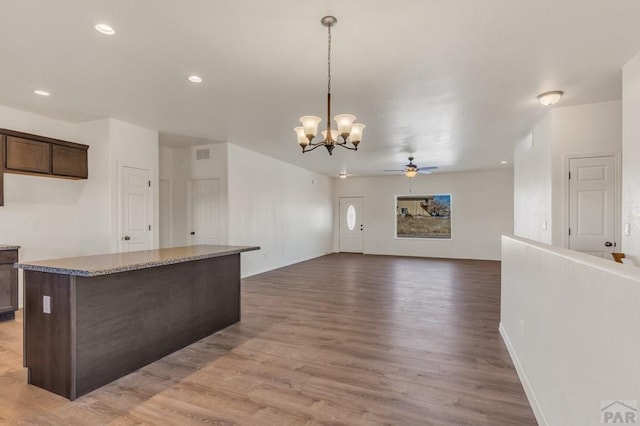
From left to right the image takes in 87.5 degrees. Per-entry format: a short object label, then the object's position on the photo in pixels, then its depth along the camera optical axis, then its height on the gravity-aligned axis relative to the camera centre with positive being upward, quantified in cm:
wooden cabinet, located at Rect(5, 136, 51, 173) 414 +73
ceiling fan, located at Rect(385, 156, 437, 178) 731 +92
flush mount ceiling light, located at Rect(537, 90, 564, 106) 378 +131
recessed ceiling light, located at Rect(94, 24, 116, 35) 250 +138
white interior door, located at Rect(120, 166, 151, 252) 505 +4
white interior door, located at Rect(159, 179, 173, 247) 688 -5
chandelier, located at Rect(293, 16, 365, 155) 297 +75
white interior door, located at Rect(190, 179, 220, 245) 663 +1
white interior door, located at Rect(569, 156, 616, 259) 410 +7
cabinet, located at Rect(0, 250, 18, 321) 402 -89
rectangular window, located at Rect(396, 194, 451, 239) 1052 -16
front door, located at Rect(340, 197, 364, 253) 1156 -49
